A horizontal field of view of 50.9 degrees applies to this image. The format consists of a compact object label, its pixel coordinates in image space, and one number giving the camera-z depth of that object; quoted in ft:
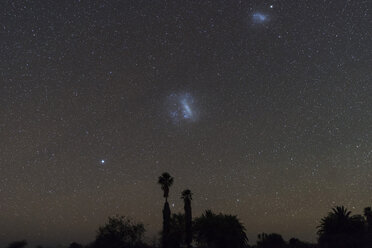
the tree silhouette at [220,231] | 219.82
